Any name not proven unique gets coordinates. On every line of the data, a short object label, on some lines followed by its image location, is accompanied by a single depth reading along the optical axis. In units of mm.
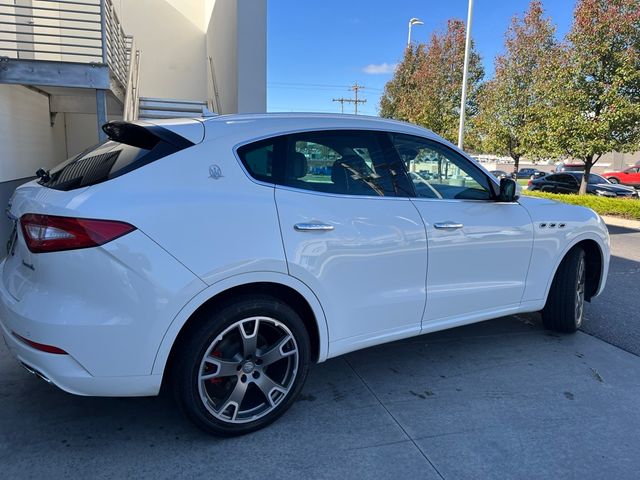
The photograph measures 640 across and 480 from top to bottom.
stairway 9598
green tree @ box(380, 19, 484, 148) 21078
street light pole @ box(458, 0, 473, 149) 15647
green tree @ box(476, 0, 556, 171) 17078
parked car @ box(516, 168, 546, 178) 41888
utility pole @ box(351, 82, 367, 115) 58062
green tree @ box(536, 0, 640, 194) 13422
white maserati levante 2303
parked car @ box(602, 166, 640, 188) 29719
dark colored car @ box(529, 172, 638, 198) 20248
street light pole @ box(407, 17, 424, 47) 25381
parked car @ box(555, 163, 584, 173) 27378
